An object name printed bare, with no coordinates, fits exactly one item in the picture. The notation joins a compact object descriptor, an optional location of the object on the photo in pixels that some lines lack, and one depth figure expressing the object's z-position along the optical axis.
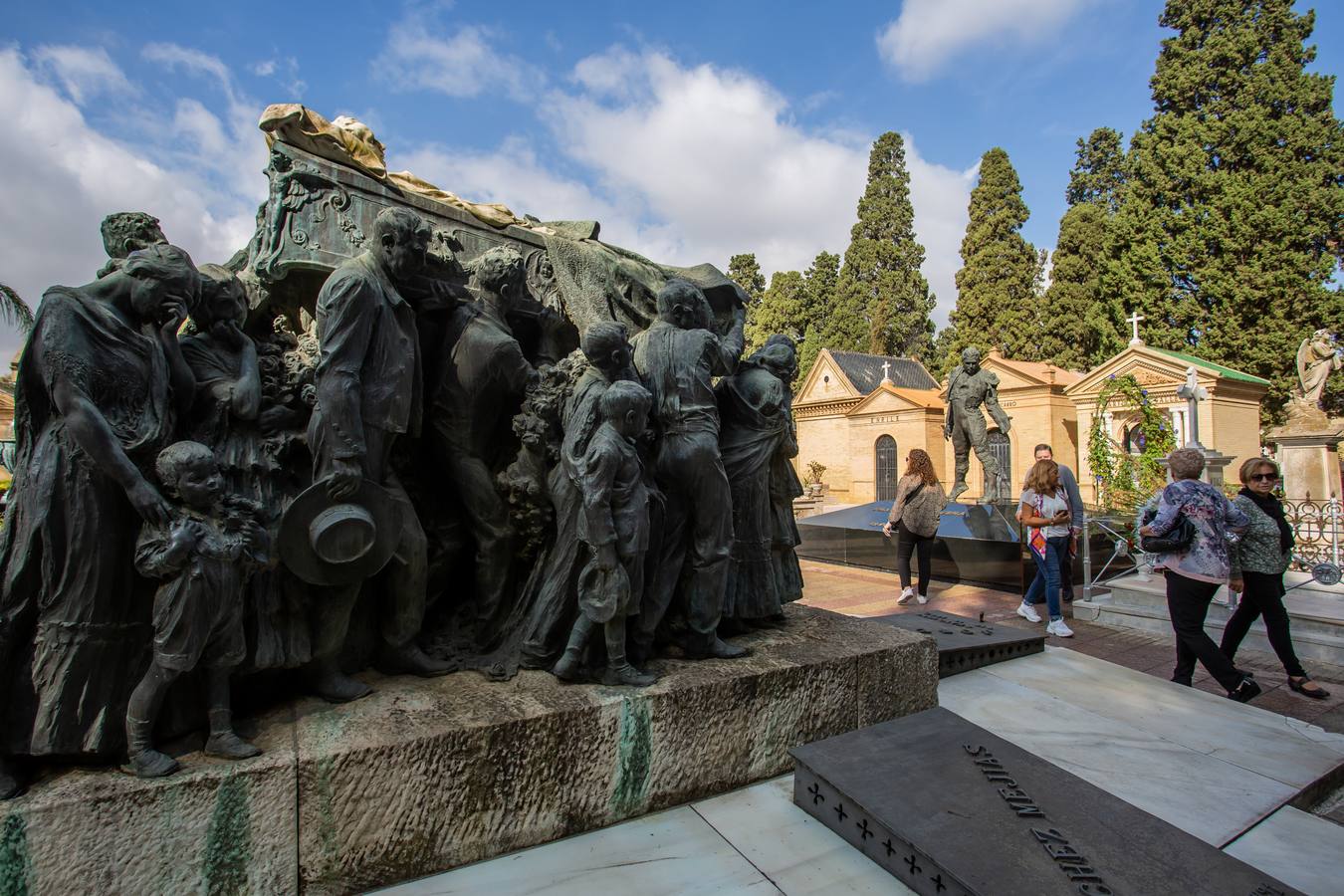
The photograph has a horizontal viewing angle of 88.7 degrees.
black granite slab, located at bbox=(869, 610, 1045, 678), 4.53
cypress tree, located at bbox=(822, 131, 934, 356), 35.00
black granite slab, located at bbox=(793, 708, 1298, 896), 1.99
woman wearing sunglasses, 4.44
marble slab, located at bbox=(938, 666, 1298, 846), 2.79
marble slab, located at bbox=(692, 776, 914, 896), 2.24
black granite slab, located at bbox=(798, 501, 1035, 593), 8.43
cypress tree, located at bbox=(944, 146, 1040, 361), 27.80
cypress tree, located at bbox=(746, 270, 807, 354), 36.16
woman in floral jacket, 4.24
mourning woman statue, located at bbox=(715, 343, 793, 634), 3.52
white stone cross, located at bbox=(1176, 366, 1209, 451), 9.47
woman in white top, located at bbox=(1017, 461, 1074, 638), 6.19
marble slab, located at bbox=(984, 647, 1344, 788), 3.26
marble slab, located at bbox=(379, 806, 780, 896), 2.21
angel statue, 16.19
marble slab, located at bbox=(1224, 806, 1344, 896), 2.32
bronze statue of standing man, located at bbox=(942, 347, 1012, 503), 11.75
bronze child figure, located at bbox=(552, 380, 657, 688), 2.71
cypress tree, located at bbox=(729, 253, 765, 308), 40.78
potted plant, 23.94
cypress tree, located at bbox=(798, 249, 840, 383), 36.47
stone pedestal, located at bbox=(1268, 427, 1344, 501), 13.51
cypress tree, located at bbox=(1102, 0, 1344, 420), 21.27
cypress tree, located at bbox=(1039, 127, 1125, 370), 27.14
